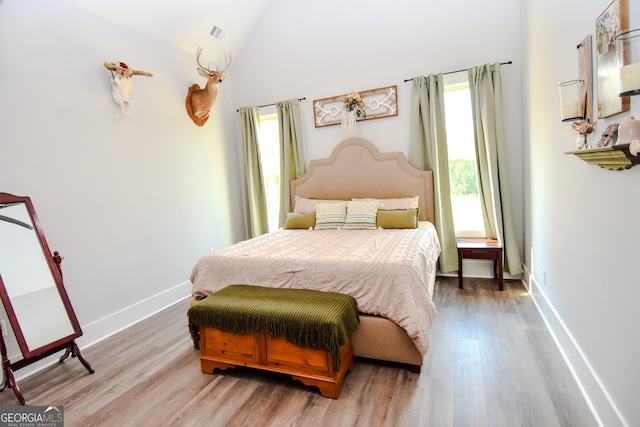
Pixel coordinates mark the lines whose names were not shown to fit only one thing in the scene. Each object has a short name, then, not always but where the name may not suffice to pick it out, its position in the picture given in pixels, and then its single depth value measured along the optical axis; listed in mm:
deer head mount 4098
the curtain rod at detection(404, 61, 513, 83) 3624
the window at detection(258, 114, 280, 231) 4941
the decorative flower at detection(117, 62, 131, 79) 3161
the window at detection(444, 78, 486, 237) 3912
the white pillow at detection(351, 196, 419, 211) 3827
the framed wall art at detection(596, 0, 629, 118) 1363
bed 2178
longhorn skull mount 3158
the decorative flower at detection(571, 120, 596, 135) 1743
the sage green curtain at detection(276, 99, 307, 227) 4570
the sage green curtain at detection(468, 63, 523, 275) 3645
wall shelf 1237
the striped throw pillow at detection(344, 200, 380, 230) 3719
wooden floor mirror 2258
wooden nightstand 3449
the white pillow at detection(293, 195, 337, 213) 4251
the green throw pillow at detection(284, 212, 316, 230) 4008
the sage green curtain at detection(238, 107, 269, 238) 4797
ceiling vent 4180
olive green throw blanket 1941
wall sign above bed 4121
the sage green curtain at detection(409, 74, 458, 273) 3879
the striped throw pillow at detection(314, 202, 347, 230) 3871
